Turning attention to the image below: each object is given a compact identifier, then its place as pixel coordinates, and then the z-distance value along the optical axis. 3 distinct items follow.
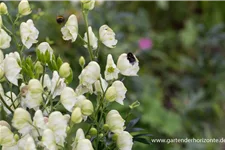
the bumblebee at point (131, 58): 1.16
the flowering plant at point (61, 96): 1.10
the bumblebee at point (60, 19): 1.20
